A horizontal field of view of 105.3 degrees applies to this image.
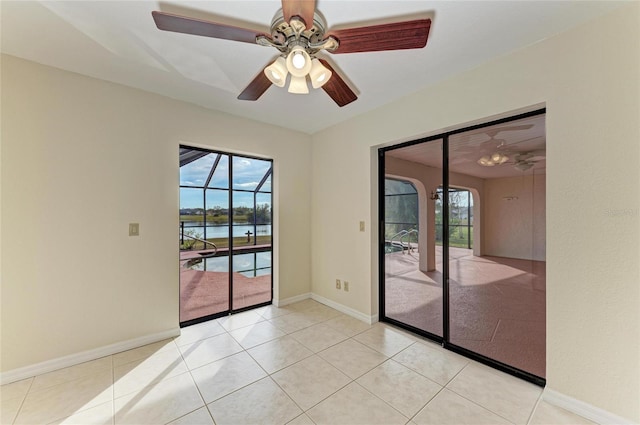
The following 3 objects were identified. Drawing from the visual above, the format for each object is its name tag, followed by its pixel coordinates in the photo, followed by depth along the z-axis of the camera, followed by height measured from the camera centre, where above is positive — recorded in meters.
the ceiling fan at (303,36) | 1.25 +0.99
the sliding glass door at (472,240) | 2.06 -0.29
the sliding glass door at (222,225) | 3.06 -0.17
